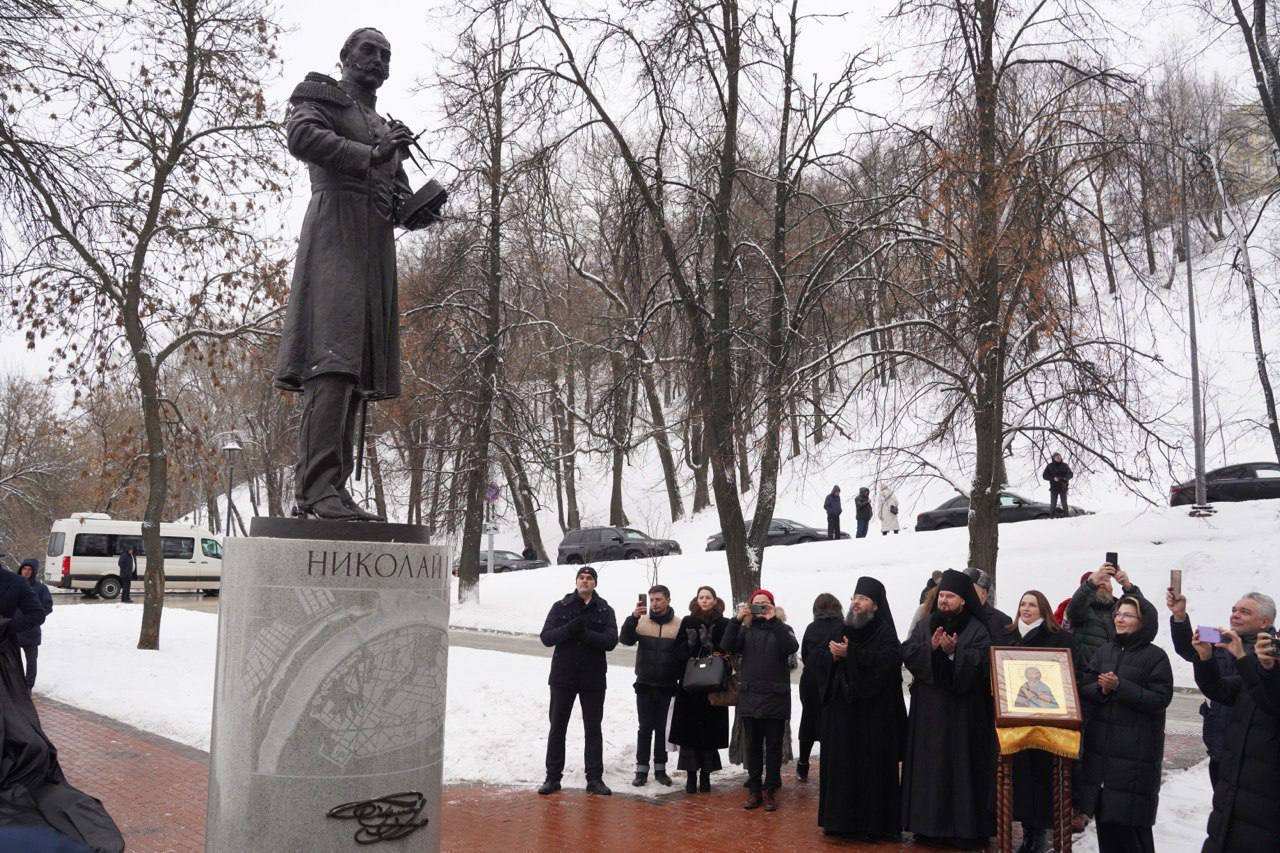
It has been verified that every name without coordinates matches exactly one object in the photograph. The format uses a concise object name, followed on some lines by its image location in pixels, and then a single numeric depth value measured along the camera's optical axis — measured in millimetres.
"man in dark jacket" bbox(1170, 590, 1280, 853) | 5625
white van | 33938
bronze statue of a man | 5789
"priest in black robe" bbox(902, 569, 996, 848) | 8055
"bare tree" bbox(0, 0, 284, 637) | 16953
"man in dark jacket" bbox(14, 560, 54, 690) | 7979
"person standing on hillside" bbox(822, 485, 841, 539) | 32844
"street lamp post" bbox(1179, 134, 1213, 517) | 23531
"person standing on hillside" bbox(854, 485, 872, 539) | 32844
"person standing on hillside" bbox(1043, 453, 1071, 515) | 24106
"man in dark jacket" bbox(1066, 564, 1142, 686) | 9023
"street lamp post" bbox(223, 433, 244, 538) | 28131
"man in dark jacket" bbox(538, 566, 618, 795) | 9766
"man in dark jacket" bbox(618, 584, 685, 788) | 10234
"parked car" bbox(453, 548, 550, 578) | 39166
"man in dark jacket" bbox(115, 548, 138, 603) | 30031
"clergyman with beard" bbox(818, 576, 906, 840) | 8336
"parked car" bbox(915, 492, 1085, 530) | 31141
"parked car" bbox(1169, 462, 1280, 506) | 28438
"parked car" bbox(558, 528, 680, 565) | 34344
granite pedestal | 5047
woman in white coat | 33375
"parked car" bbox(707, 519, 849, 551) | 34562
